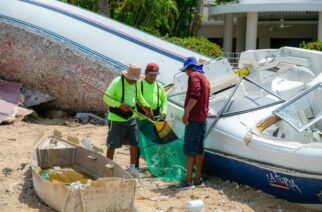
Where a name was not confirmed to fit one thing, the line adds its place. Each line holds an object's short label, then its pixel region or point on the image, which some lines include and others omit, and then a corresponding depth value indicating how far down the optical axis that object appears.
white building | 32.85
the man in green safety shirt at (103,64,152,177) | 11.91
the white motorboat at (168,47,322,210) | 10.11
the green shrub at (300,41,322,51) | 27.52
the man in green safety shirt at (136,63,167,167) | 12.72
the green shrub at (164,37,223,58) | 28.72
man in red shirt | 11.25
